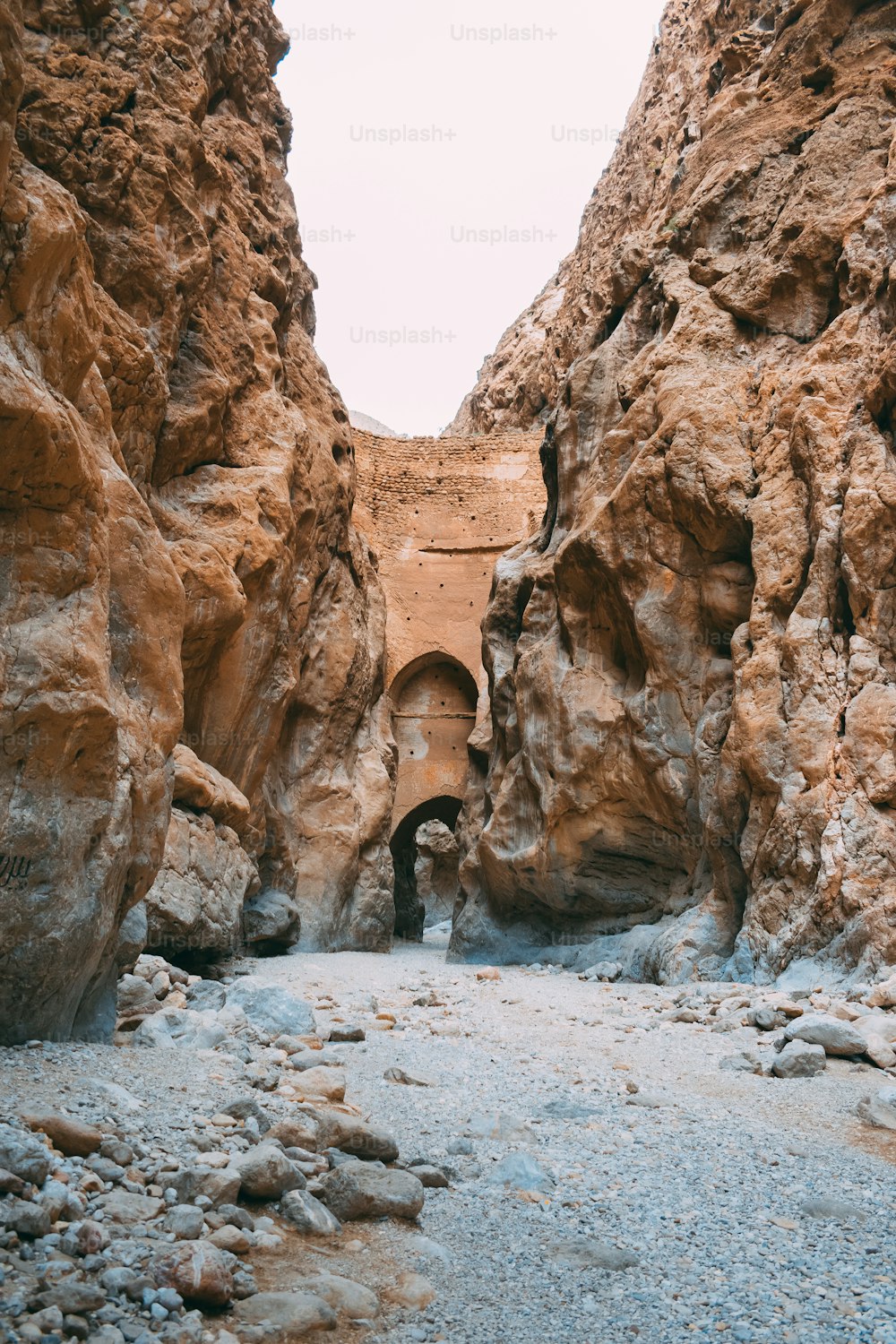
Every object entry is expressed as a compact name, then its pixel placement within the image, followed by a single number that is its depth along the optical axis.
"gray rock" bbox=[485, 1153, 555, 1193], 3.24
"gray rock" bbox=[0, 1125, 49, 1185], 2.34
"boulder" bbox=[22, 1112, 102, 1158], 2.72
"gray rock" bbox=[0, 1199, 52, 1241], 2.13
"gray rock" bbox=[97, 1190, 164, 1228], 2.38
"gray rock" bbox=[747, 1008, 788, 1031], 5.84
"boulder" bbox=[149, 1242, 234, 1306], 2.11
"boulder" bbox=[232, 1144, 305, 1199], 2.77
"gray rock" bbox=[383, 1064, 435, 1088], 4.54
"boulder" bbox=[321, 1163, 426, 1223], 2.88
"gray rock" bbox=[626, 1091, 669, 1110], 4.27
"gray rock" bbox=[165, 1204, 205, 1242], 2.39
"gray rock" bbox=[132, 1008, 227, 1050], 4.79
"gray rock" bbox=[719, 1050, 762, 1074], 4.92
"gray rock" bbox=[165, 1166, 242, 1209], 2.63
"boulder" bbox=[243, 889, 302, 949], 12.07
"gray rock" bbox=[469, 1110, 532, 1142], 3.74
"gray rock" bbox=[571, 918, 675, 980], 10.49
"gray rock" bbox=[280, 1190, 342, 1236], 2.70
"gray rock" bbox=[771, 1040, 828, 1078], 4.75
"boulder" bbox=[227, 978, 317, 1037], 5.56
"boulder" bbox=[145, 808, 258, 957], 8.45
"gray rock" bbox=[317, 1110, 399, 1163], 3.32
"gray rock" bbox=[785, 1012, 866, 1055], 4.98
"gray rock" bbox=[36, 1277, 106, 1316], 1.89
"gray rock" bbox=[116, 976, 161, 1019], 5.66
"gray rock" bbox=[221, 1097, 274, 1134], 3.40
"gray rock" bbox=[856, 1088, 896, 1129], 3.97
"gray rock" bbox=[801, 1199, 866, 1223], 2.96
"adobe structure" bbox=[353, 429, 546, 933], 22.89
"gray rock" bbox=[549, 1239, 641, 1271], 2.64
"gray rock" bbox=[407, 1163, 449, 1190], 3.20
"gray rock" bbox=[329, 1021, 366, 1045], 5.48
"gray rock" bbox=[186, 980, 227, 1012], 6.15
